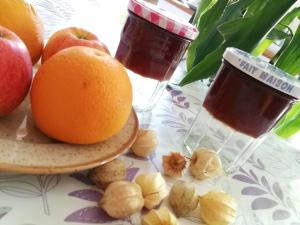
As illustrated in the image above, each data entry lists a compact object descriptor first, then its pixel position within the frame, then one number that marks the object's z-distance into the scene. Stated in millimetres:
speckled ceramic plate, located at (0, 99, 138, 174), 207
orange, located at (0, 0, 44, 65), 299
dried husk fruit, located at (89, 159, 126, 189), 244
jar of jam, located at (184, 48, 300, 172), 293
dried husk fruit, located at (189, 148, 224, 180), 310
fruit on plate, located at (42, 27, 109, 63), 310
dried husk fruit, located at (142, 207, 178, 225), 219
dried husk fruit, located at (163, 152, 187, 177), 298
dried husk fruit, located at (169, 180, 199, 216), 253
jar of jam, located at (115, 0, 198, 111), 344
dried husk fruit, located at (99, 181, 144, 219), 222
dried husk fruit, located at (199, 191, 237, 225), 255
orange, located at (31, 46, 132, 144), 235
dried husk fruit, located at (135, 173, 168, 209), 245
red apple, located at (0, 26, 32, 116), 235
